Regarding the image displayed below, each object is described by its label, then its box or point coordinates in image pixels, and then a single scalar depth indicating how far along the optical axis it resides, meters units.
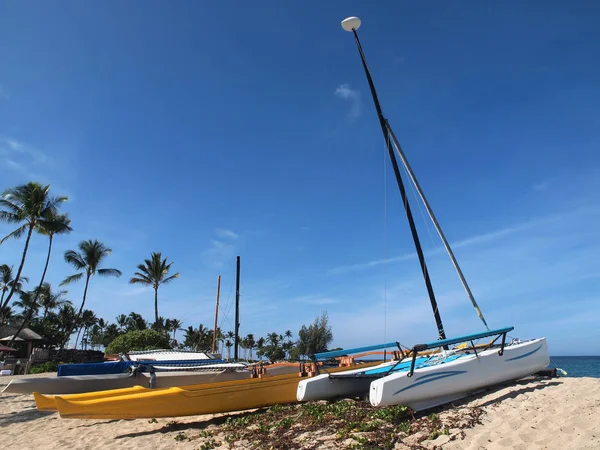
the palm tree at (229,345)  84.31
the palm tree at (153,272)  36.78
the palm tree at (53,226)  25.80
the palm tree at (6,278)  42.50
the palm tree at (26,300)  48.00
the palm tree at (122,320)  74.38
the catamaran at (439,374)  6.81
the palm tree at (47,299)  51.75
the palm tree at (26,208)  24.66
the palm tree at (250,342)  76.44
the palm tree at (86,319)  64.88
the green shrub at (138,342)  25.67
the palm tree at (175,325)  66.69
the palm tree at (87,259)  33.75
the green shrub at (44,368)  25.19
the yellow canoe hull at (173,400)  7.17
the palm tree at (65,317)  57.72
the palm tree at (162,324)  61.73
